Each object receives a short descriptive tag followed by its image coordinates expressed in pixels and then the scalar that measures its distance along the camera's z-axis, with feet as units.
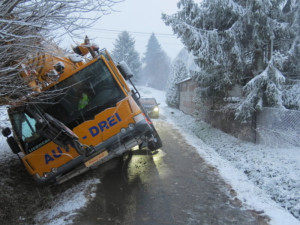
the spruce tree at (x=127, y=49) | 153.02
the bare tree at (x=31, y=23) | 10.38
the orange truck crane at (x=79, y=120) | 16.96
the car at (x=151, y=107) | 64.39
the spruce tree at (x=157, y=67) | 237.45
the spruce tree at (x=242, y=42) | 27.50
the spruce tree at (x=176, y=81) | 103.39
